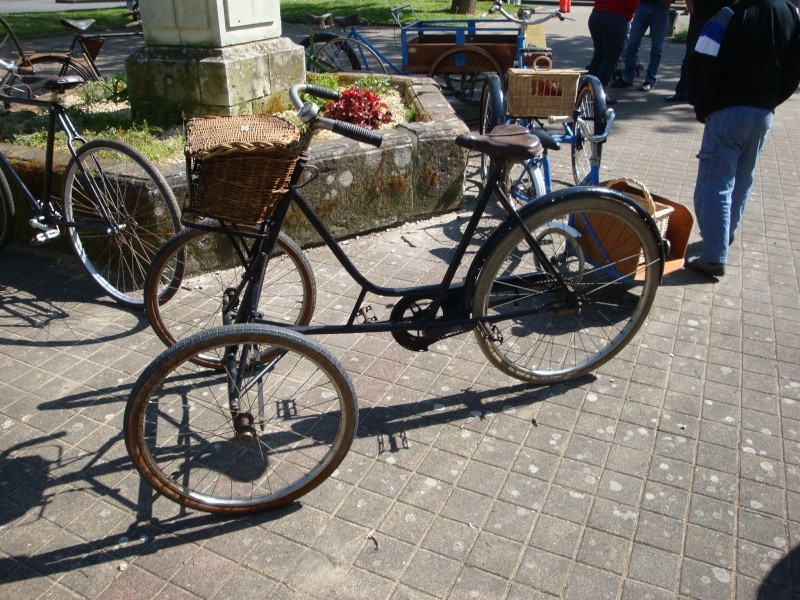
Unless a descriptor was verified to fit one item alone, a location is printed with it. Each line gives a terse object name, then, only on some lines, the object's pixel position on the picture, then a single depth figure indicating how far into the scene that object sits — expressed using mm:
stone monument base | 5227
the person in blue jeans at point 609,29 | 8836
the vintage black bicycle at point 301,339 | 2680
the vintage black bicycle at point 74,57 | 7992
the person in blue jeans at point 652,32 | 10188
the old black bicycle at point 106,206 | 4156
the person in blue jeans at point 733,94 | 4207
